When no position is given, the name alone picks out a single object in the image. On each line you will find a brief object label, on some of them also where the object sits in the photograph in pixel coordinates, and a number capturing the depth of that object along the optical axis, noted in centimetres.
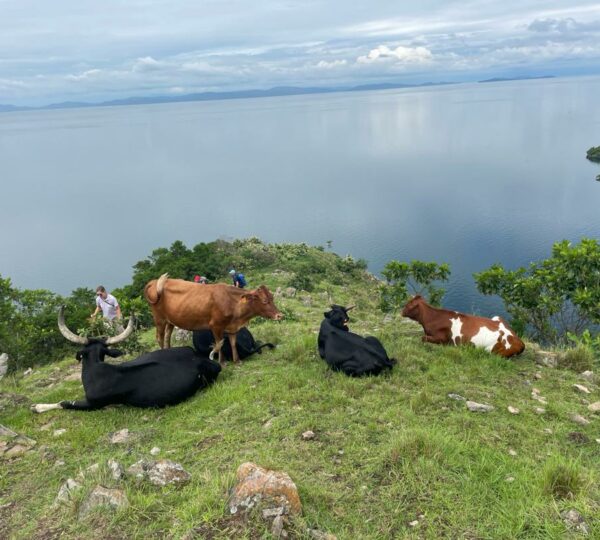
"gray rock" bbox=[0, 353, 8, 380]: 973
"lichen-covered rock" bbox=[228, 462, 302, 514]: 388
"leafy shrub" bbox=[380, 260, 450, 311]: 1400
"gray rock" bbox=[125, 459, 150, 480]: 459
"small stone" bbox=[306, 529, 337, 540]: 374
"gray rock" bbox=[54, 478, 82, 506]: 438
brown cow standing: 838
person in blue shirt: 1419
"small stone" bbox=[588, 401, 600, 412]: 648
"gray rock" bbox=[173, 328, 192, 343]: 1048
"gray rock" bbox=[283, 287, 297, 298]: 1897
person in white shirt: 1120
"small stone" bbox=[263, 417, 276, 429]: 595
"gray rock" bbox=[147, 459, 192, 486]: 459
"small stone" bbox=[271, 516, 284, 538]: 365
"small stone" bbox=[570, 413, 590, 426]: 612
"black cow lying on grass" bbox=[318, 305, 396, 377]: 748
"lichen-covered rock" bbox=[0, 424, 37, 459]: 577
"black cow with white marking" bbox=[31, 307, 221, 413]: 692
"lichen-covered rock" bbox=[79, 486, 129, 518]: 413
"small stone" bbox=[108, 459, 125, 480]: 454
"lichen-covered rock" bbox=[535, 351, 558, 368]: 829
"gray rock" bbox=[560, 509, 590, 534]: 382
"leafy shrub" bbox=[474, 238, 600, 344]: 1084
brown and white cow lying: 845
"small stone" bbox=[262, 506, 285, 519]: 378
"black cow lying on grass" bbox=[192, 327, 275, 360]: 878
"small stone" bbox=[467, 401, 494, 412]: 631
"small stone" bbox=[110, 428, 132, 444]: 598
